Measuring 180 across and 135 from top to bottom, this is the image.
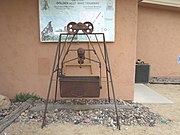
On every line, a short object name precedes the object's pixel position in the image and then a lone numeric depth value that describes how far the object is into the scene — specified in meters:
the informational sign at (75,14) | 3.04
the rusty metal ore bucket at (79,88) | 2.58
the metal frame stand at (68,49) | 2.93
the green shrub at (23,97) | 3.13
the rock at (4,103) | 2.80
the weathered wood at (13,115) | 2.28
